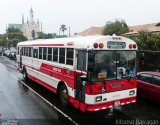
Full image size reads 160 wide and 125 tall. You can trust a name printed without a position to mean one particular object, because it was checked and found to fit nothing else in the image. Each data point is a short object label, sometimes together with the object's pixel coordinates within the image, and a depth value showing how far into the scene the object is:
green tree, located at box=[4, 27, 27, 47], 47.45
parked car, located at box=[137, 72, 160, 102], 6.50
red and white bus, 5.13
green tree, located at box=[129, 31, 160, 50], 12.23
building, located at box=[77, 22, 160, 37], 44.67
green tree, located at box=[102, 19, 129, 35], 34.16
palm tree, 74.03
